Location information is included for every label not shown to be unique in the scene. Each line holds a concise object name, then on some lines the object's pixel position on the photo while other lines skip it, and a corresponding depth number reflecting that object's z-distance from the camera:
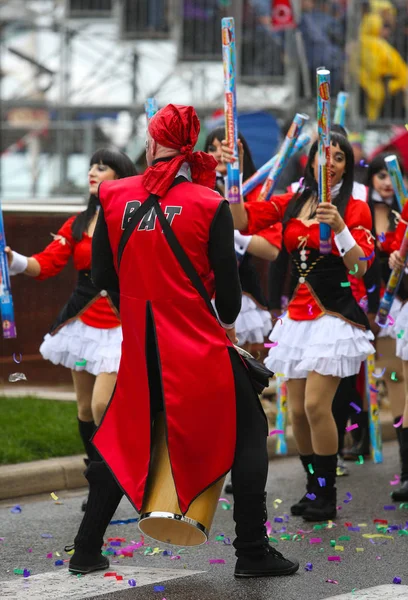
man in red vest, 9.52
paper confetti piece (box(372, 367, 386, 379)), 15.20
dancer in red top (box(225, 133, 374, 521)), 12.62
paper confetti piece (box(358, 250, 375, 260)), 12.44
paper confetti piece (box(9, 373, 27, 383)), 12.99
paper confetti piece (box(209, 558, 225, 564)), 10.92
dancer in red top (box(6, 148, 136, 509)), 13.16
